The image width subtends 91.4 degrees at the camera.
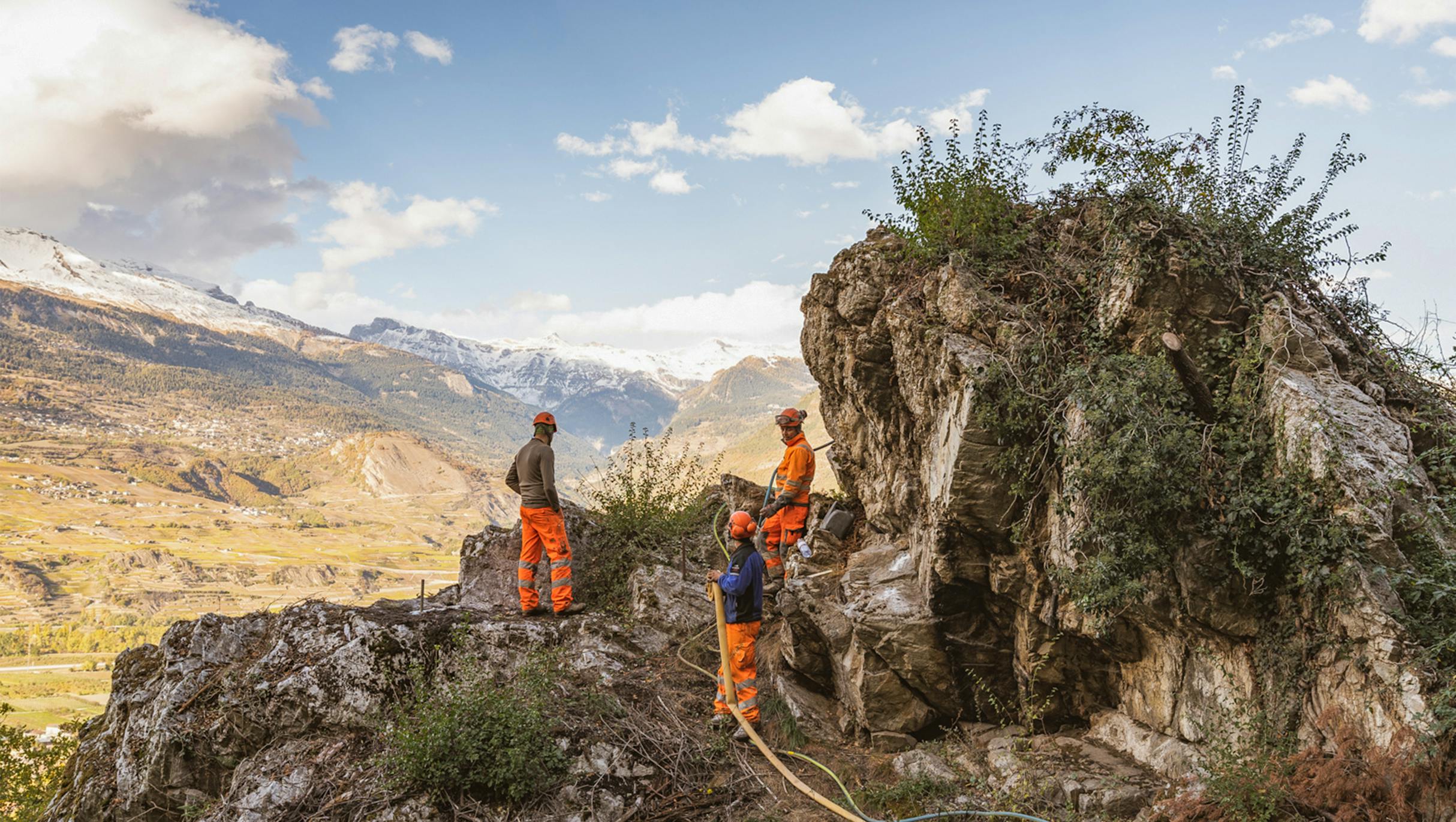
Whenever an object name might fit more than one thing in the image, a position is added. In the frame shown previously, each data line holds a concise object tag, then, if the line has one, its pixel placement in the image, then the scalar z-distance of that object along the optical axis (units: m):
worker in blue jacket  8.43
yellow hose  6.95
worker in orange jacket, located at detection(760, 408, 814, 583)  10.39
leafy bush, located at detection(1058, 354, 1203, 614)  6.13
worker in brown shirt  10.31
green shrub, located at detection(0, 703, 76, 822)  13.99
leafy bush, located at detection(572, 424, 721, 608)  12.00
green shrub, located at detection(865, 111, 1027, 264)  8.98
